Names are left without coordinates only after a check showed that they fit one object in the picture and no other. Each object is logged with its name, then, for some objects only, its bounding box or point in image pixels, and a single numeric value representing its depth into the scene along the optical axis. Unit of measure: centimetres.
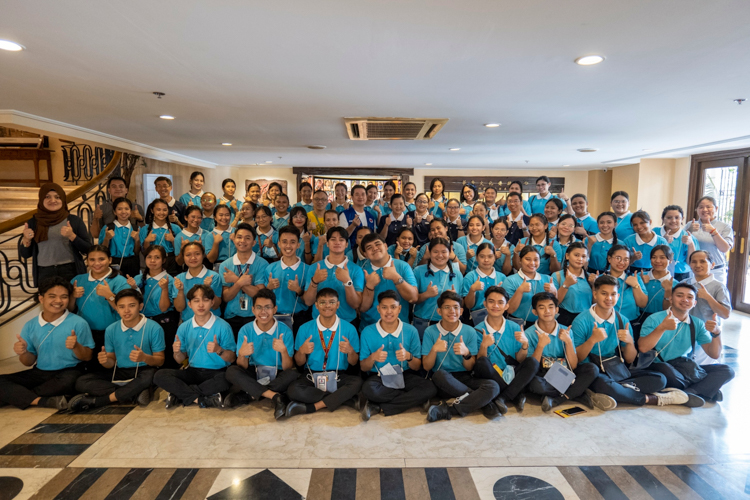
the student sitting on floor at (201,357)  346
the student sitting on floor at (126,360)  347
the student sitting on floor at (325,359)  340
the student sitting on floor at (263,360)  343
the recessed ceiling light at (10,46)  246
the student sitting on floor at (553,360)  346
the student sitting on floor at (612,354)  349
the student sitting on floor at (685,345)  356
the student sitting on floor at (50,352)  345
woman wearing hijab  407
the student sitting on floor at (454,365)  332
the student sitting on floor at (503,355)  342
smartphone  336
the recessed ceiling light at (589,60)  263
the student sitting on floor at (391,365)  337
